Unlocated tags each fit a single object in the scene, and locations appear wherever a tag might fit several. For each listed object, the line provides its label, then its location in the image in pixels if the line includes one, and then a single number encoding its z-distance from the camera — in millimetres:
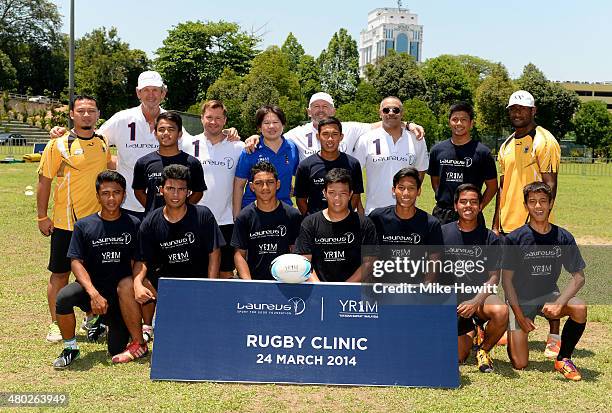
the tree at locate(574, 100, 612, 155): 67312
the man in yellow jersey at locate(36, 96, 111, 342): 6672
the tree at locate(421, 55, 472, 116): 72438
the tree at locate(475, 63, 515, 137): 59531
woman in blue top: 7078
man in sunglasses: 7184
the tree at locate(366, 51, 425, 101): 64250
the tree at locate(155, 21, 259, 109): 68438
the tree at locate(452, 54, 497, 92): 108312
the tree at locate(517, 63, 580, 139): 63062
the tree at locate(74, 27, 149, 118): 62344
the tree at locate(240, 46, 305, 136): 49688
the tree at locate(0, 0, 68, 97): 72688
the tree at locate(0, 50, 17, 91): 65062
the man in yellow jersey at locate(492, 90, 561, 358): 6820
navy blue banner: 5434
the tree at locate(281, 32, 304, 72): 78750
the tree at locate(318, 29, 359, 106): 70250
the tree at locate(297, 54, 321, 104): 69625
